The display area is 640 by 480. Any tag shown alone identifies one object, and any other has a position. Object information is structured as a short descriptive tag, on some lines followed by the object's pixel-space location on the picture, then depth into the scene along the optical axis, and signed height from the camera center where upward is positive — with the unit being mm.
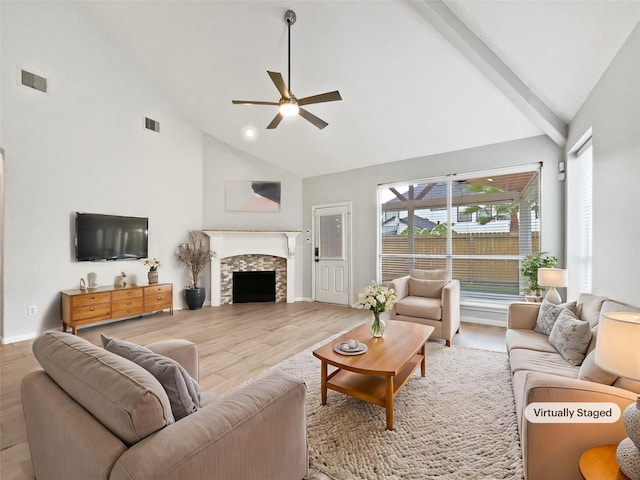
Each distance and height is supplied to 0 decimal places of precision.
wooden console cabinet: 3914 -906
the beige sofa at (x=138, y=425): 894 -636
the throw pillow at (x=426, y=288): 4125 -693
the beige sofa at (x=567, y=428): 1341 -873
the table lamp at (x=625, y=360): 1112 -498
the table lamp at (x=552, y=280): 3135 -448
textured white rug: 1634 -1266
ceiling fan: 2831 +1405
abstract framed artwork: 6168 +941
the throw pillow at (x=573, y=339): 2055 -728
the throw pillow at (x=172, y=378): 1157 -551
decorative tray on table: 2219 -841
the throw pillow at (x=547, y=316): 2594 -699
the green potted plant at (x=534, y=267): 3621 -371
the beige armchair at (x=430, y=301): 3539 -822
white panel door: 5922 -278
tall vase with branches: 5500 -428
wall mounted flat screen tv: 4242 +64
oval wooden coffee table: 1976 -869
